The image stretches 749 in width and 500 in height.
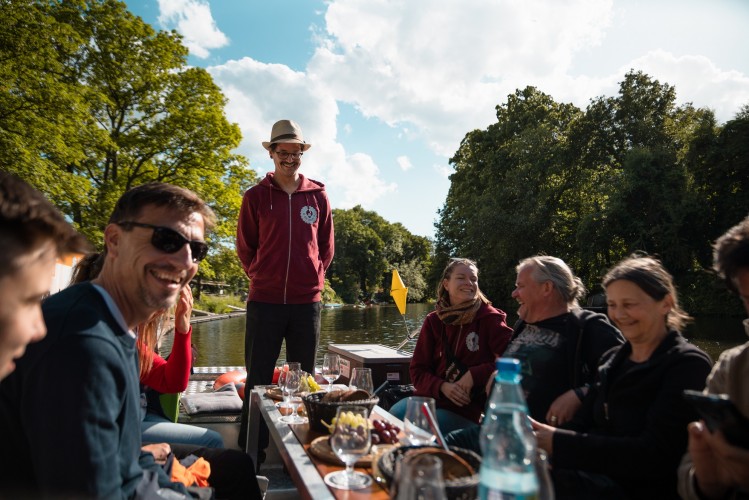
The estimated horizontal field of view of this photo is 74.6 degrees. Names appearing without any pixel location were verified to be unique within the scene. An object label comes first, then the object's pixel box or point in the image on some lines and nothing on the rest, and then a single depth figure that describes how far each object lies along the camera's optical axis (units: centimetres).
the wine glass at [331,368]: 294
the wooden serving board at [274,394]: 310
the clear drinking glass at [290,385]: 265
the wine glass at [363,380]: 243
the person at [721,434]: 135
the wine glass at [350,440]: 156
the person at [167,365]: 265
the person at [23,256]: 100
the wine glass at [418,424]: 167
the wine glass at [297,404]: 253
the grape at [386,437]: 200
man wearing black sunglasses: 116
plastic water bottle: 110
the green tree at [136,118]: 1384
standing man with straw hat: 405
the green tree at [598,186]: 2022
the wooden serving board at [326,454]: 182
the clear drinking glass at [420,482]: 89
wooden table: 160
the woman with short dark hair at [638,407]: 186
